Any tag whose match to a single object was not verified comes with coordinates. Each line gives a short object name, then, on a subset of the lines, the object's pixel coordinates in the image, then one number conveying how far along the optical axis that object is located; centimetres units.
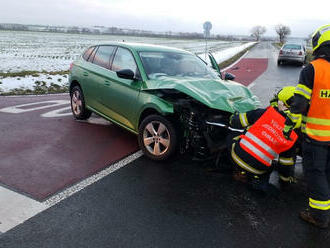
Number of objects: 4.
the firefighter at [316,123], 291
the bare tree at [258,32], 16650
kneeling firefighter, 342
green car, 421
